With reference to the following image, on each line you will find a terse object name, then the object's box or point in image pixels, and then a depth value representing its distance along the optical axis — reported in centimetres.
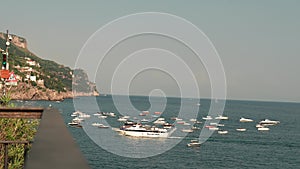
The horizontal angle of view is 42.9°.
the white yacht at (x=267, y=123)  12381
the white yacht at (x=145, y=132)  8725
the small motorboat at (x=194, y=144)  7538
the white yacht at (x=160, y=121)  11321
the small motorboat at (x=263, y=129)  10691
